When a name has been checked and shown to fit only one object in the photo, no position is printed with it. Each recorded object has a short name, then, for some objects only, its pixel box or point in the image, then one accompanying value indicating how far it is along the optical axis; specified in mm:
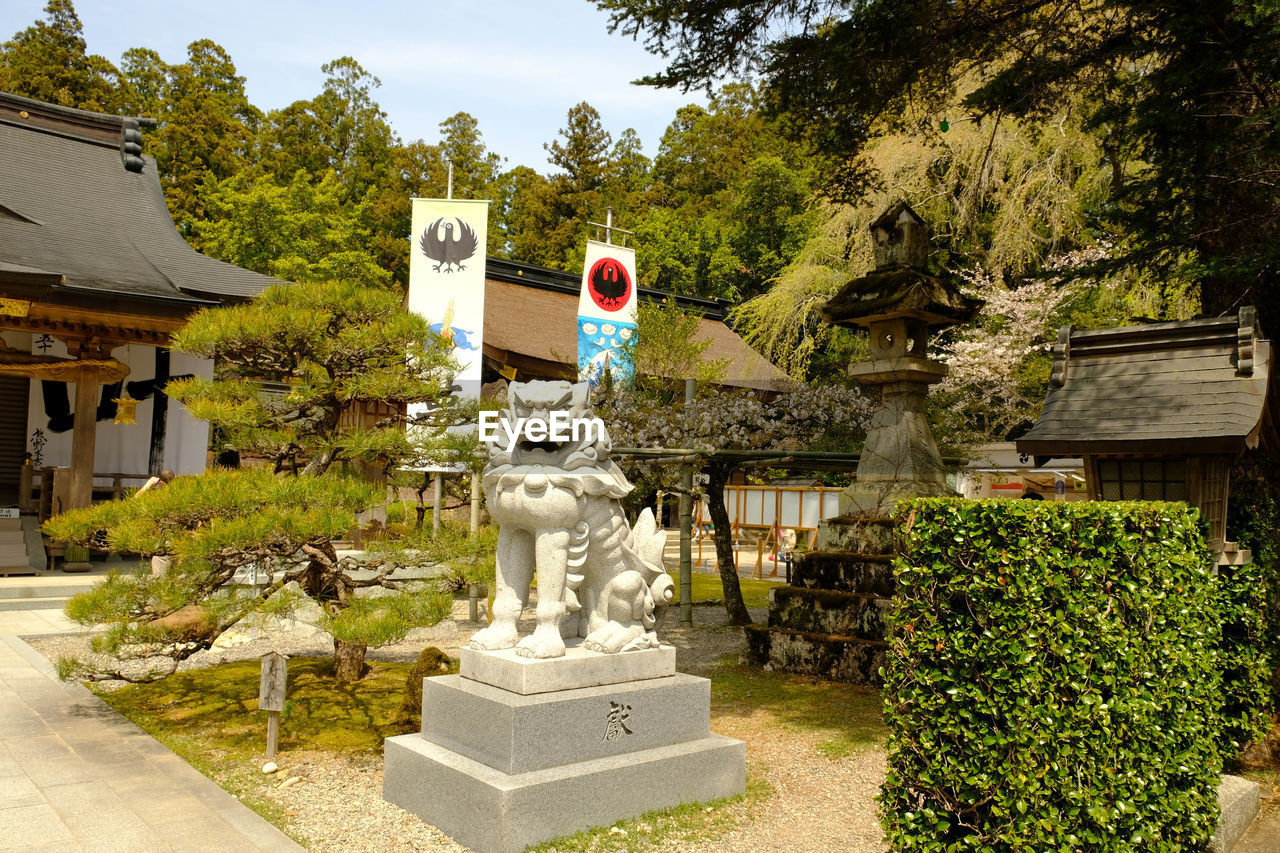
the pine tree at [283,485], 4914
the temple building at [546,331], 19219
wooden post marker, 4828
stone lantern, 7719
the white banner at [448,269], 13172
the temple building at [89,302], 12086
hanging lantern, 13617
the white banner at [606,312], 15148
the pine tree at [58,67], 25078
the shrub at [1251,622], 5039
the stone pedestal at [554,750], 3875
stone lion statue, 4375
